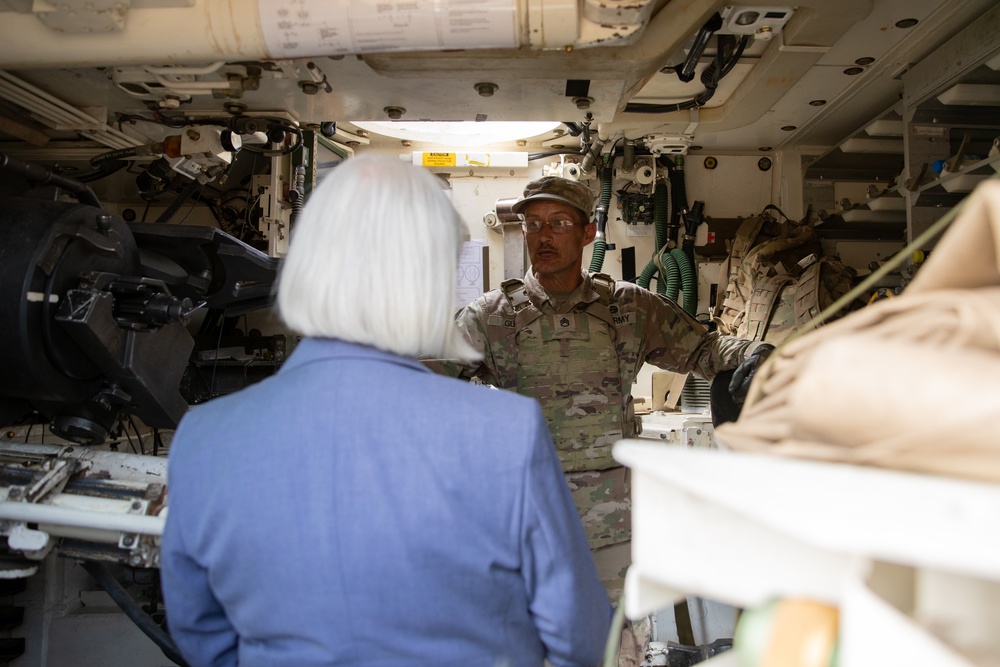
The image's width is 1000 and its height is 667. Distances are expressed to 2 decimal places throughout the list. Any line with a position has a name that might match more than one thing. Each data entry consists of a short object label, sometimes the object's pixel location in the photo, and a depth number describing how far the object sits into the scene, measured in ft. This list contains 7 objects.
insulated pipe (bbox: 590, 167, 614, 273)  14.08
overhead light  13.78
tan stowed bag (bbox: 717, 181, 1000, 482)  2.19
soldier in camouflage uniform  10.44
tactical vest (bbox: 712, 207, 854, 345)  12.67
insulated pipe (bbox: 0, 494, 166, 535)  6.36
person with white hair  4.01
